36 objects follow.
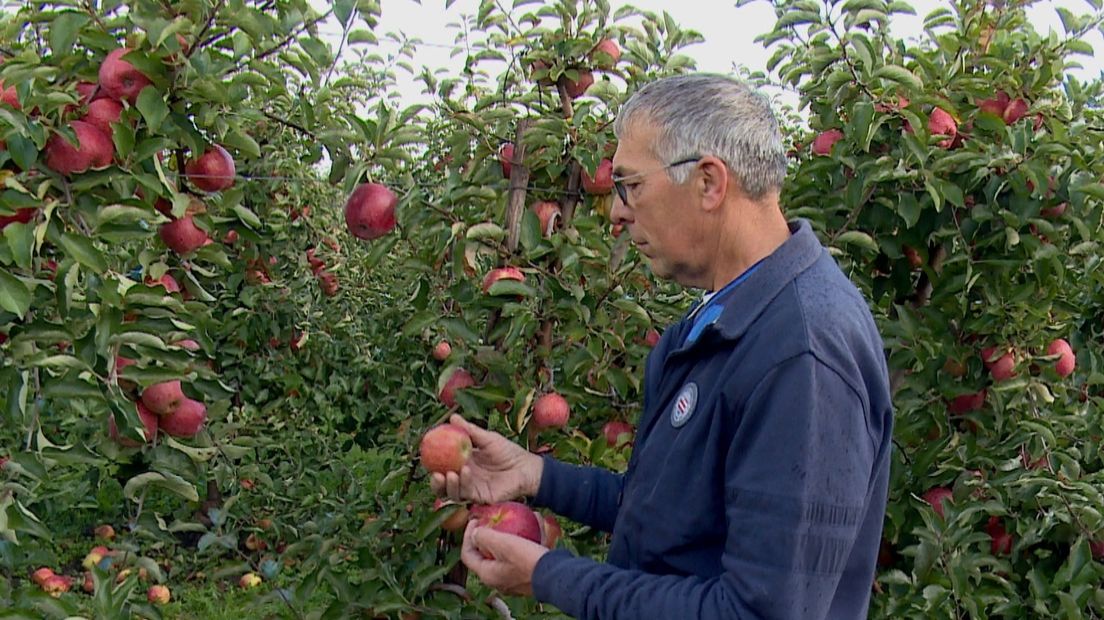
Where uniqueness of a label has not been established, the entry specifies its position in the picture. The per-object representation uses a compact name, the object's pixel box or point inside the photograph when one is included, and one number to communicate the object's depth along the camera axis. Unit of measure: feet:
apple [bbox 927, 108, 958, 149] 8.02
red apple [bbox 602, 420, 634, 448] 7.57
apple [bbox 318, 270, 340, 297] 14.29
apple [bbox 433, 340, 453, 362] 11.34
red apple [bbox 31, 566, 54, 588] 12.30
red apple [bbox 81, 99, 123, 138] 5.45
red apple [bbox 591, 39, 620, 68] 6.93
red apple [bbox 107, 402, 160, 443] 6.06
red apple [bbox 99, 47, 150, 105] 5.44
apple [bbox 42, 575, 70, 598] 11.97
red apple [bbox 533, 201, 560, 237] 7.10
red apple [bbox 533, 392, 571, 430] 6.73
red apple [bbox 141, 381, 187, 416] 6.08
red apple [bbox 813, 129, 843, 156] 8.50
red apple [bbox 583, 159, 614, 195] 6.92
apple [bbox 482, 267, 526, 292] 6.58
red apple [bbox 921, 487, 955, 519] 8.30
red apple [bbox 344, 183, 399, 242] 6.84
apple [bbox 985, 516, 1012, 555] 8.64
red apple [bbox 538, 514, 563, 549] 6.42
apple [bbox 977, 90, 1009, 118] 8.39
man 3.69
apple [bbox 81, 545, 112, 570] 9.82
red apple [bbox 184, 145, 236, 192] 6.22
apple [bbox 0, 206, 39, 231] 5.27
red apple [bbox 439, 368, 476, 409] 6.88
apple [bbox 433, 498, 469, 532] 6.63
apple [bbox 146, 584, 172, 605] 12.57
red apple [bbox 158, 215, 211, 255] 6.26
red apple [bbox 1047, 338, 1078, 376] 8.58
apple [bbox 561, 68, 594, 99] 7.11
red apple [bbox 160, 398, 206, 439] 6.25
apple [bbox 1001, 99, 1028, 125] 8.26
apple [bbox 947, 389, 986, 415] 8.52
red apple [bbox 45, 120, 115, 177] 5.29
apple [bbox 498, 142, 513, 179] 6.95
